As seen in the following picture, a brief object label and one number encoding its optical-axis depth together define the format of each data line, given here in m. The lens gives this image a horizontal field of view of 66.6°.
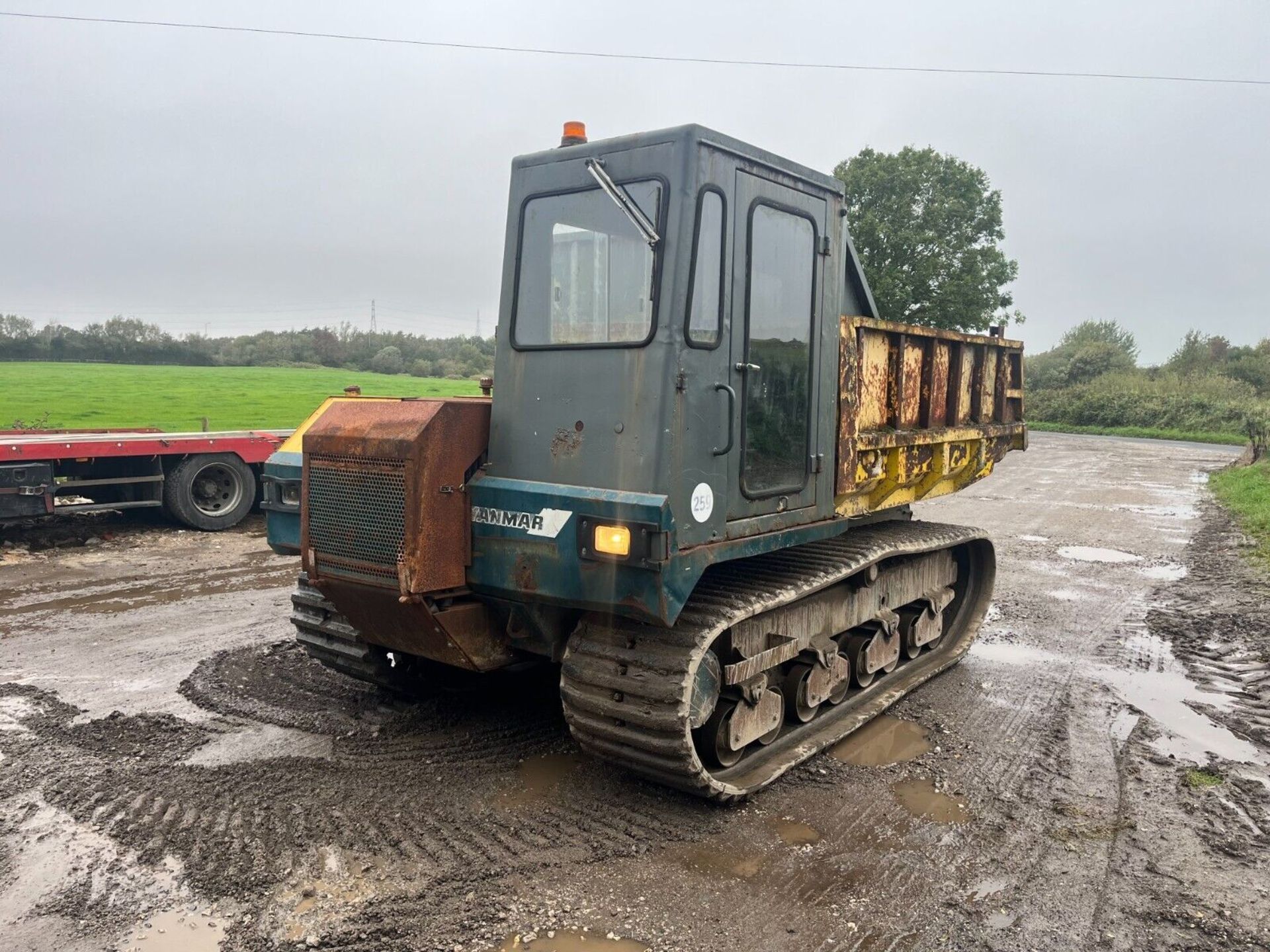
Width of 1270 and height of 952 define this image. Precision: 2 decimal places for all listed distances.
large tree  31.22
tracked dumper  3.97
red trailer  10.24
